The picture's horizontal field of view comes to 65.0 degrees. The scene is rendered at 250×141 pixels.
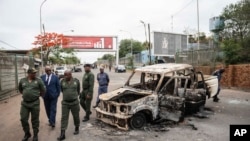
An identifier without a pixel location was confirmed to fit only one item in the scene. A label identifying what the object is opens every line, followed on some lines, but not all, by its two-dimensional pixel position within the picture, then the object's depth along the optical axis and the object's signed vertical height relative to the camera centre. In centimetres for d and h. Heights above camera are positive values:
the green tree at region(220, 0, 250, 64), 1345 +313
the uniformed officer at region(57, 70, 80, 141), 481 -80
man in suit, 539 -71
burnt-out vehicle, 521 -94
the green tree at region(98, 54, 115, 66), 9149 +467
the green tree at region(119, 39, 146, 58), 5860 +591
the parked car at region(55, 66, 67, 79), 2334 -38
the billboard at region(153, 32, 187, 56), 3409 +407
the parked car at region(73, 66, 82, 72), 3882 -62
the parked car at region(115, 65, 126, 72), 3396 -42
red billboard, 4004 +488
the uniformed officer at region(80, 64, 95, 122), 582 -70
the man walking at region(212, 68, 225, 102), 872 -35
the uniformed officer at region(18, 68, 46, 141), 453 -79
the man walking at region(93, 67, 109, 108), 688 -54
